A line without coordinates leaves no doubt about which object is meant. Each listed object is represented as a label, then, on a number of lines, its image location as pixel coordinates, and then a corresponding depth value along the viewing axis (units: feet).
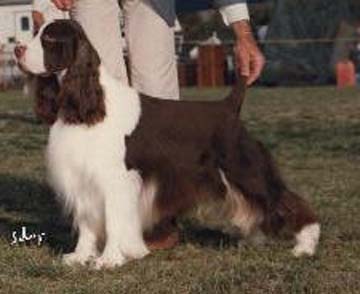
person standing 21.35
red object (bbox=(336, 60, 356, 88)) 112.28
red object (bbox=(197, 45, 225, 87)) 129.18
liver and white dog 19.19
